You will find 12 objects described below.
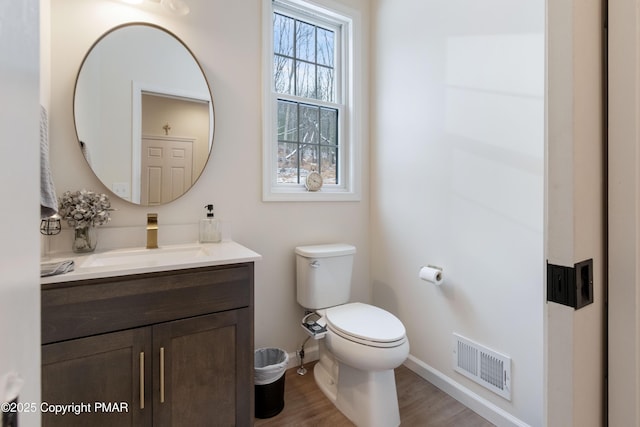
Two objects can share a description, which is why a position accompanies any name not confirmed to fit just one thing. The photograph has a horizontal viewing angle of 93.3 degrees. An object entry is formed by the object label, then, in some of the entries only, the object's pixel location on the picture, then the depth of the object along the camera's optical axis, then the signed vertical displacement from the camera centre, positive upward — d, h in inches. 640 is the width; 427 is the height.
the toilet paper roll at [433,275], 69.3 -14.2
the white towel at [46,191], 40.5 +3.1
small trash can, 61.3 -36.1
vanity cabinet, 39.8 -19.9
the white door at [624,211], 22.4 +0.2
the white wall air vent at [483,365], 58.7 -31.5
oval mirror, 58.0 +20.6
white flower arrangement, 52.7 +0.9
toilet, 56.9 -24.7
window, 78.7 +31.4
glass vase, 54.0 -4.6
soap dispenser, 65.9 -3.6
